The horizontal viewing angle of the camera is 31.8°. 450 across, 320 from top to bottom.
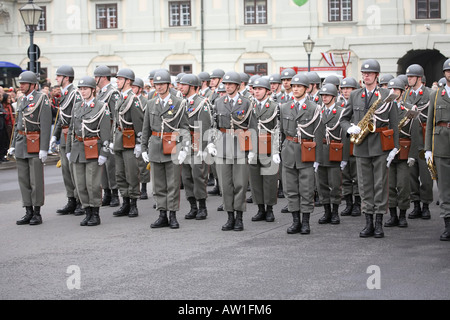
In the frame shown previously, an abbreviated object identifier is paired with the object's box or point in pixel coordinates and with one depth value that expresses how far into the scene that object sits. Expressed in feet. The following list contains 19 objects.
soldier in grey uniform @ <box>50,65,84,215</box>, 41.01
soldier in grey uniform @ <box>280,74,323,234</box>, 34.40
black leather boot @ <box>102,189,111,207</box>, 44.94
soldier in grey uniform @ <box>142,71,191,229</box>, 36.55
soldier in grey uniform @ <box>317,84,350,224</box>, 38.22
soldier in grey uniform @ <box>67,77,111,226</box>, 37.47
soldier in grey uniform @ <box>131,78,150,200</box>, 46.26
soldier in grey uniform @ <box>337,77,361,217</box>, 40.57
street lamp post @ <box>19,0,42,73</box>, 71.15
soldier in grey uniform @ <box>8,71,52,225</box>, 38.22
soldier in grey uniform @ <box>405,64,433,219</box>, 38.75
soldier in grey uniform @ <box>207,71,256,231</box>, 35.96
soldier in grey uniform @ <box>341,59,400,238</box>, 33.45
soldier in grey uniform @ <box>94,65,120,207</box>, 42.42
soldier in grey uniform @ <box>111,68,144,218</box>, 41.14
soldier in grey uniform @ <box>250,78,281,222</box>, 37.73
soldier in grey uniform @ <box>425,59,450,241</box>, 32.30
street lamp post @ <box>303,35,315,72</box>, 112.88
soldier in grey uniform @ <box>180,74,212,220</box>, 38.91
